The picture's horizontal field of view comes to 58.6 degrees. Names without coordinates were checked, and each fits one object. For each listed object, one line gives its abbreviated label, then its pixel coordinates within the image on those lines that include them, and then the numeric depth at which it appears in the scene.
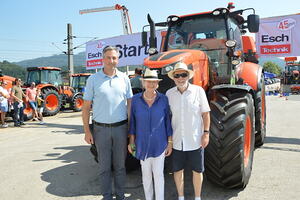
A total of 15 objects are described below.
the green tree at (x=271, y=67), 95.76
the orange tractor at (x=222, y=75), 3.13
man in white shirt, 2.81
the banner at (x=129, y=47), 10.63
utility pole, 22.92
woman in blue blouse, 2.80
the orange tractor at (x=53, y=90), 12.70
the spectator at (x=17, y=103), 9.73
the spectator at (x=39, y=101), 10.99
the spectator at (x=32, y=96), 10.37
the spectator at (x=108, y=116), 2.99
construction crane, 15.80
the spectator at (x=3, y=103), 9.44
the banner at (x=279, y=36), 8.45
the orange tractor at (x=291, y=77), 22.04
